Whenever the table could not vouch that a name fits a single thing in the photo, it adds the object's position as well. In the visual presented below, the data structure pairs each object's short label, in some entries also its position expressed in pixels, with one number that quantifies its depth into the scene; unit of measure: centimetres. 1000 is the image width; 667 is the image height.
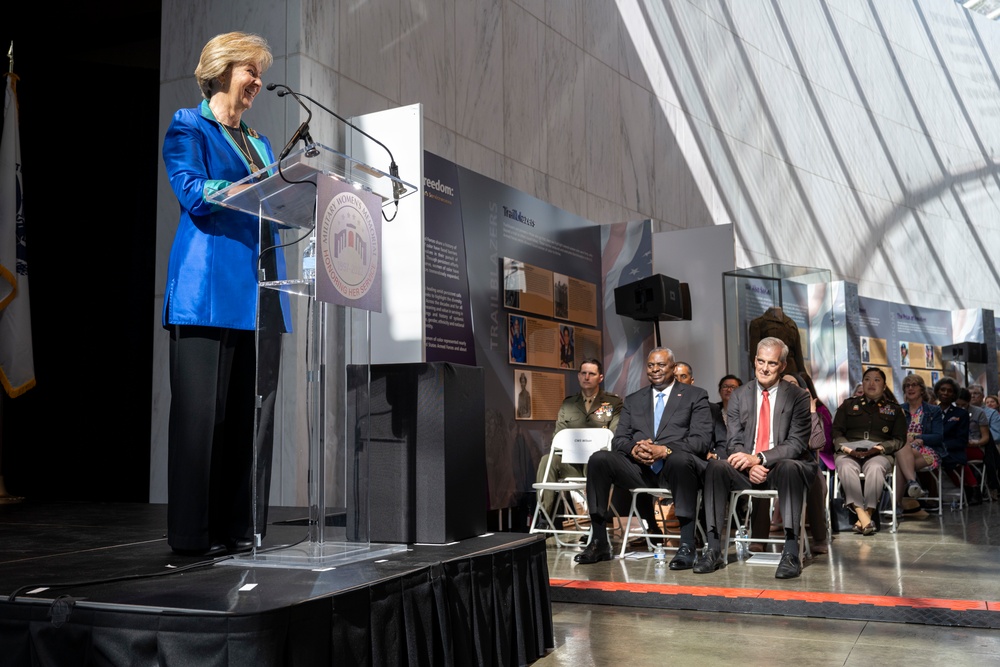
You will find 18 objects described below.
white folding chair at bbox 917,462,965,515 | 841
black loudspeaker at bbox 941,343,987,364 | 1439
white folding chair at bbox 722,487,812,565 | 506
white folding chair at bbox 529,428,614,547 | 605
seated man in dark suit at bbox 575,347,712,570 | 521
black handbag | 733
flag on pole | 554
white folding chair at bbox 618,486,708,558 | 533
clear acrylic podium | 245
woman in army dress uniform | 710
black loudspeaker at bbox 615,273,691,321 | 766
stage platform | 191
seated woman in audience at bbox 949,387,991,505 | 957
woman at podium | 261
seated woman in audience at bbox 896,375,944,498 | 841
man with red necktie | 500
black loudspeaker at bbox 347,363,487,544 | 295
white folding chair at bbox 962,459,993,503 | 962
